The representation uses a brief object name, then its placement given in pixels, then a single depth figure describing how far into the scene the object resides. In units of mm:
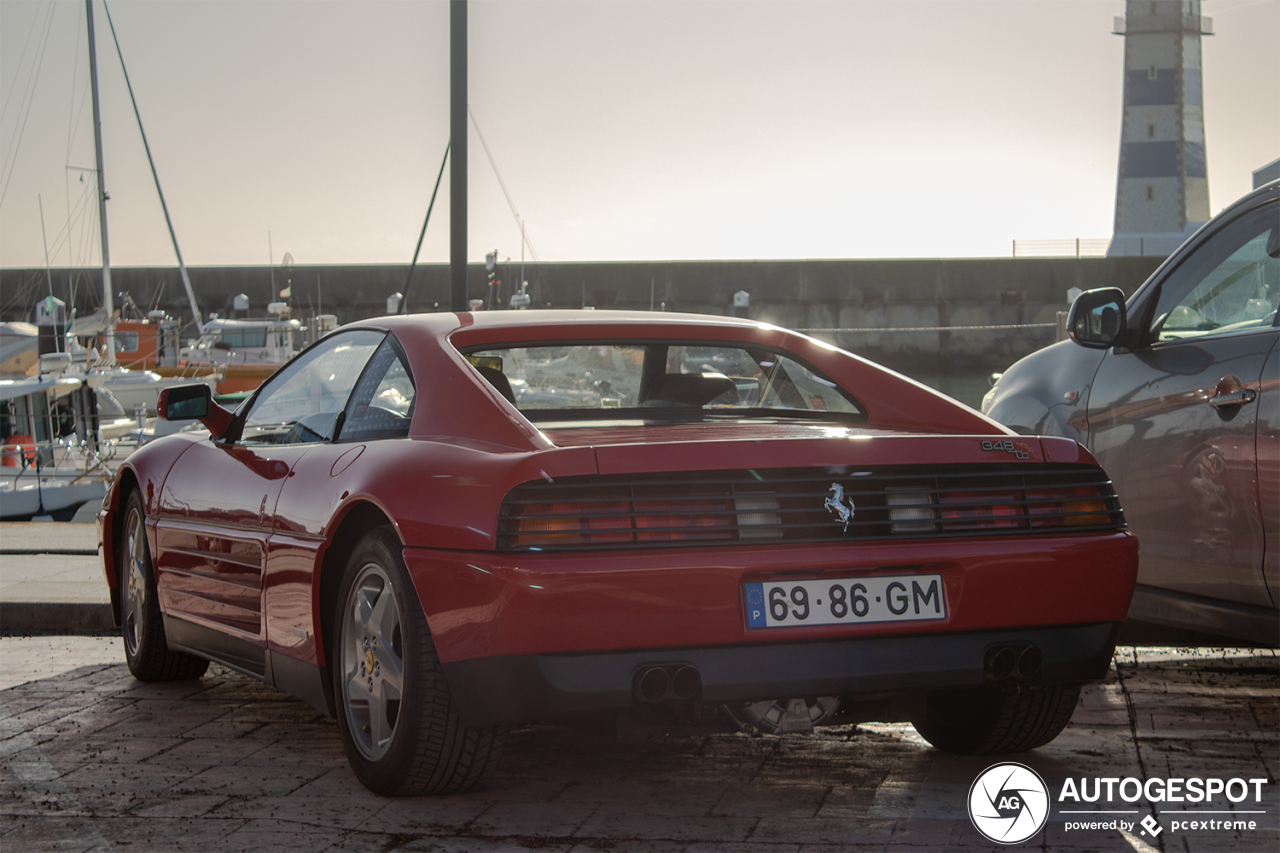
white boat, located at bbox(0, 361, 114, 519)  19953
